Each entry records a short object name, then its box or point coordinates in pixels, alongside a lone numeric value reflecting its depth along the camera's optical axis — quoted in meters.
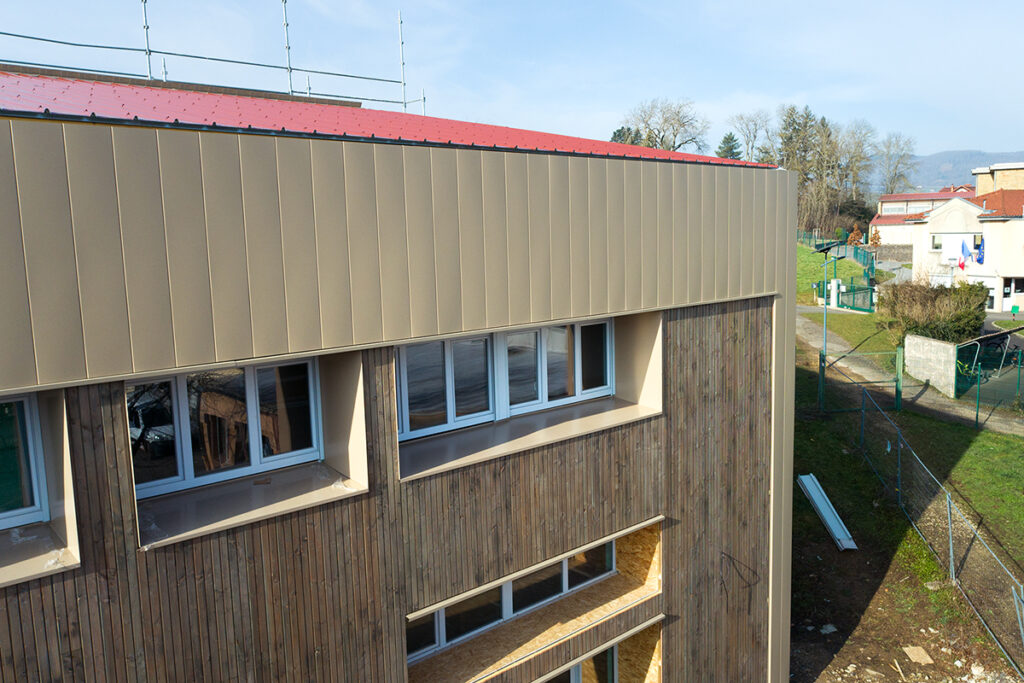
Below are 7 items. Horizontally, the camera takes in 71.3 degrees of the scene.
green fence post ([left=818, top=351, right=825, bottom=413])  22.44
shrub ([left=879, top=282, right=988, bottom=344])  28.11
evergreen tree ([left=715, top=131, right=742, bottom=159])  76.44
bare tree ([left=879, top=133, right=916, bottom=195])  81.88
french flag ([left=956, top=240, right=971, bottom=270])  43.91
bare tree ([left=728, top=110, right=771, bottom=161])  74.81
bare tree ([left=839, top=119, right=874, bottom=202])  71.19
